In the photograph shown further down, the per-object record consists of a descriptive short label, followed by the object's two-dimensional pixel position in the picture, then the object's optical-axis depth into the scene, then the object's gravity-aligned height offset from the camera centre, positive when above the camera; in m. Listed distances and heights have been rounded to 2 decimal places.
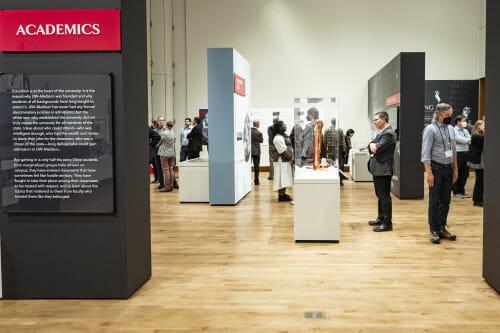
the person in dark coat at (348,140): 12.81 +0.04
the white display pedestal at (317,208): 5.79 -0.84
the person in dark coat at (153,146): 11.20 -0.09
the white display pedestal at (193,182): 9.34 -0.81
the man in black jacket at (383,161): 6.20 -0.27
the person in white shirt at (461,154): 9.25 -0.27
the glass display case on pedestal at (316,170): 5.80 -0.41
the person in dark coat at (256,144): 11.93 -0.07
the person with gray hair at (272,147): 8.82 -0.11
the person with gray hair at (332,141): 7.39 +0.01
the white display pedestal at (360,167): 12.77 -0.71
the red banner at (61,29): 3.65 +0.90
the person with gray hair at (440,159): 5.56 -0.22
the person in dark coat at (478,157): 8.35 -0.29
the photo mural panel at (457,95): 14.79 +1.47
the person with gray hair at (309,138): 7.11 +0.06
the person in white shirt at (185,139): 11.92 +0.08
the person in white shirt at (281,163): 8.56 -0.41
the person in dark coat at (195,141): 11.11 +0.03
